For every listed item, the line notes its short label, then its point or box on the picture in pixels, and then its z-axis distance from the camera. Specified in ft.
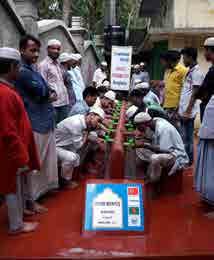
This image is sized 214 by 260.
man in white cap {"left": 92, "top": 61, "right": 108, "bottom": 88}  28.93
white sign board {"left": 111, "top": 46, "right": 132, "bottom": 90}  29.56
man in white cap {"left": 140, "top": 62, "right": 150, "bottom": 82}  32.83
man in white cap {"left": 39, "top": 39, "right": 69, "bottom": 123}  13.36
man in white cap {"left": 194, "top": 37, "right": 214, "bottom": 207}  9.41
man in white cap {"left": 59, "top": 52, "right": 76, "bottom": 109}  14.54
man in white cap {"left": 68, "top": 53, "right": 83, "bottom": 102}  16.06
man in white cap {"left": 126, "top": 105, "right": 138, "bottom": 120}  16.07
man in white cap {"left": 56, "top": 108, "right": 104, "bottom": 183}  11.33
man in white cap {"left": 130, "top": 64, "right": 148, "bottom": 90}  32.52
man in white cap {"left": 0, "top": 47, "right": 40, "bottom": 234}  7.88
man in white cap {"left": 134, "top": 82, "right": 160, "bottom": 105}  16.41
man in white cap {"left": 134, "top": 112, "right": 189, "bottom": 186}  10.92
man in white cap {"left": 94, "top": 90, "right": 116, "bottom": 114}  20.17
